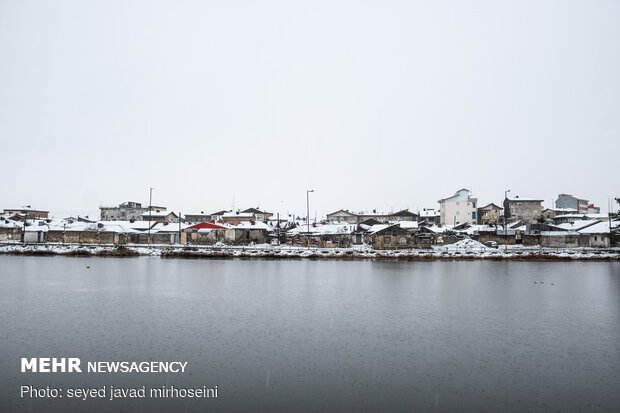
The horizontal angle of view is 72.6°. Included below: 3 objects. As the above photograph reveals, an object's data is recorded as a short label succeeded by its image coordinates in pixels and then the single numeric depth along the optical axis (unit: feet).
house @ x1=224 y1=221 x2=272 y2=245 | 188.03
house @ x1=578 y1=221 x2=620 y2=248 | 161.99
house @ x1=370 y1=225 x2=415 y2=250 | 164.14
